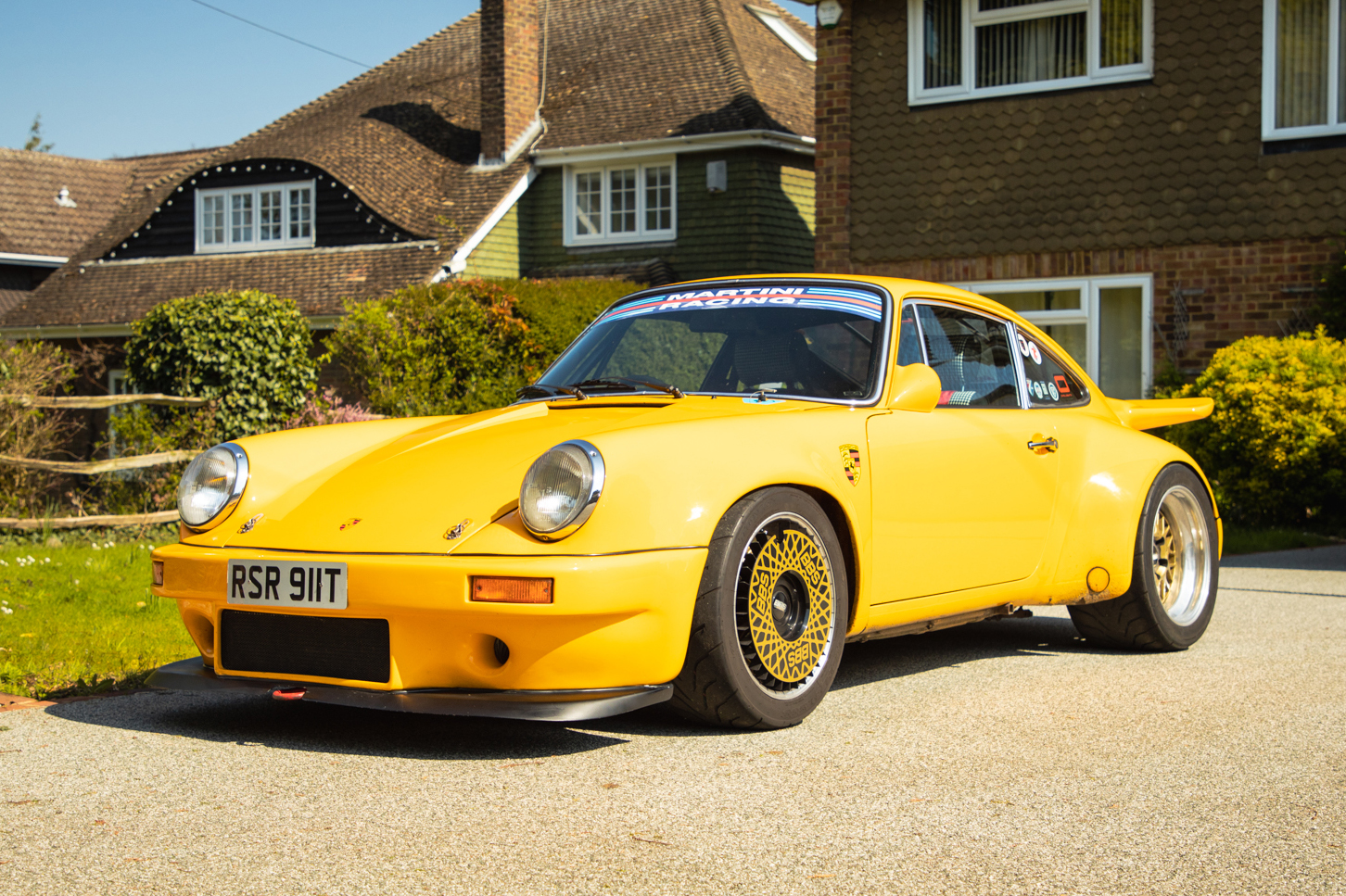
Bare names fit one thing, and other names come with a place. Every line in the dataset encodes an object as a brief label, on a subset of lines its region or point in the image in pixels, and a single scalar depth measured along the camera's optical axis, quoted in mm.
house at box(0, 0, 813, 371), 22203
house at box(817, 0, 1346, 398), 12930
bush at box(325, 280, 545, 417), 14523
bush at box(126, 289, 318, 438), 12070
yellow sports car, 3957
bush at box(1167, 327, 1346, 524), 10695
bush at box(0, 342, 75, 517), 10219
